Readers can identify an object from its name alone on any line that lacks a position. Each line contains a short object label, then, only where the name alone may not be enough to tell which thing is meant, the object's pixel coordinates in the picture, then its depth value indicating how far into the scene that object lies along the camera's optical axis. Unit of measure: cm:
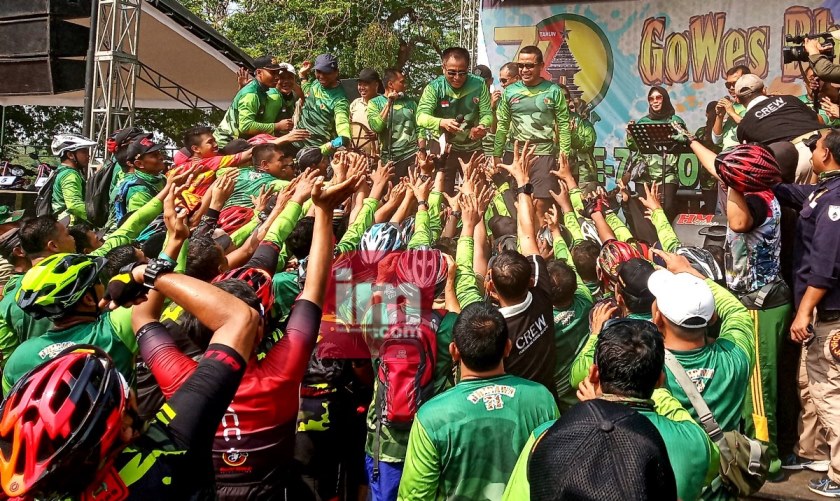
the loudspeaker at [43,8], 1090
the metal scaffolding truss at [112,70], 1048
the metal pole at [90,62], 1044
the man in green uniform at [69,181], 823
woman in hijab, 967
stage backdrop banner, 1012
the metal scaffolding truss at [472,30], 1193
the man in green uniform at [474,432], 290
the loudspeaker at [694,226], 859
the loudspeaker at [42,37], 1100
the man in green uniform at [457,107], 834
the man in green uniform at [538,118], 853
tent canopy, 1296
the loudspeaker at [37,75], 1111
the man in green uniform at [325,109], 884
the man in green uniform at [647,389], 234
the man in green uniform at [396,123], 898
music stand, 808
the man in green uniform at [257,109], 870
